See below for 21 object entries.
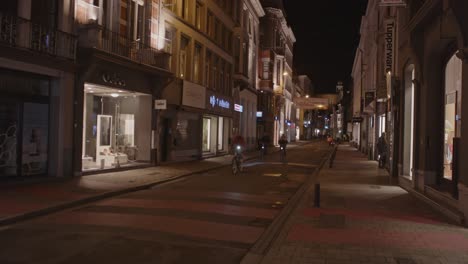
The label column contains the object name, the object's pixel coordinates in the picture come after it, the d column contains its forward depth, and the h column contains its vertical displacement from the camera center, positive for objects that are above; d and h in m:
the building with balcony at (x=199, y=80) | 26.33 +3.70
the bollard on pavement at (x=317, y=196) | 12.09 -1.50
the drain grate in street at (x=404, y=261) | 7.04 -1.80
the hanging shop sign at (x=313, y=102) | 63.25 +4.79
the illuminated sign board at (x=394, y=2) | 15.73 +4.57
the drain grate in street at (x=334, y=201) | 12.61 -1.76
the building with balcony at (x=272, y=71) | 53.50 +8.12
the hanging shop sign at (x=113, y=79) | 19.11 +2.23
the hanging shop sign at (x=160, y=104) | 22.48 +1.42
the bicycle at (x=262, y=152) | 34.25 -1.13
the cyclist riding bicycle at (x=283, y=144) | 30.00 -0.44
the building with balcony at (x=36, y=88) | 14.47 +1.43
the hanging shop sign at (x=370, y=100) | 32.06 +2.68
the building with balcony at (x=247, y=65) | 40.97 +6.73
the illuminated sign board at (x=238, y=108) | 39.68 +2.39
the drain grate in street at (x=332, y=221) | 9.76 -1.77
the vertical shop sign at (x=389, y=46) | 22.06 +4.52
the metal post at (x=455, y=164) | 10.83 -0.51
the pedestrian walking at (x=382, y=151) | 24.81 -0.59
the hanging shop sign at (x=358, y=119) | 44.25 +1.89
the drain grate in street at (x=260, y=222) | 10.27 -1.90
